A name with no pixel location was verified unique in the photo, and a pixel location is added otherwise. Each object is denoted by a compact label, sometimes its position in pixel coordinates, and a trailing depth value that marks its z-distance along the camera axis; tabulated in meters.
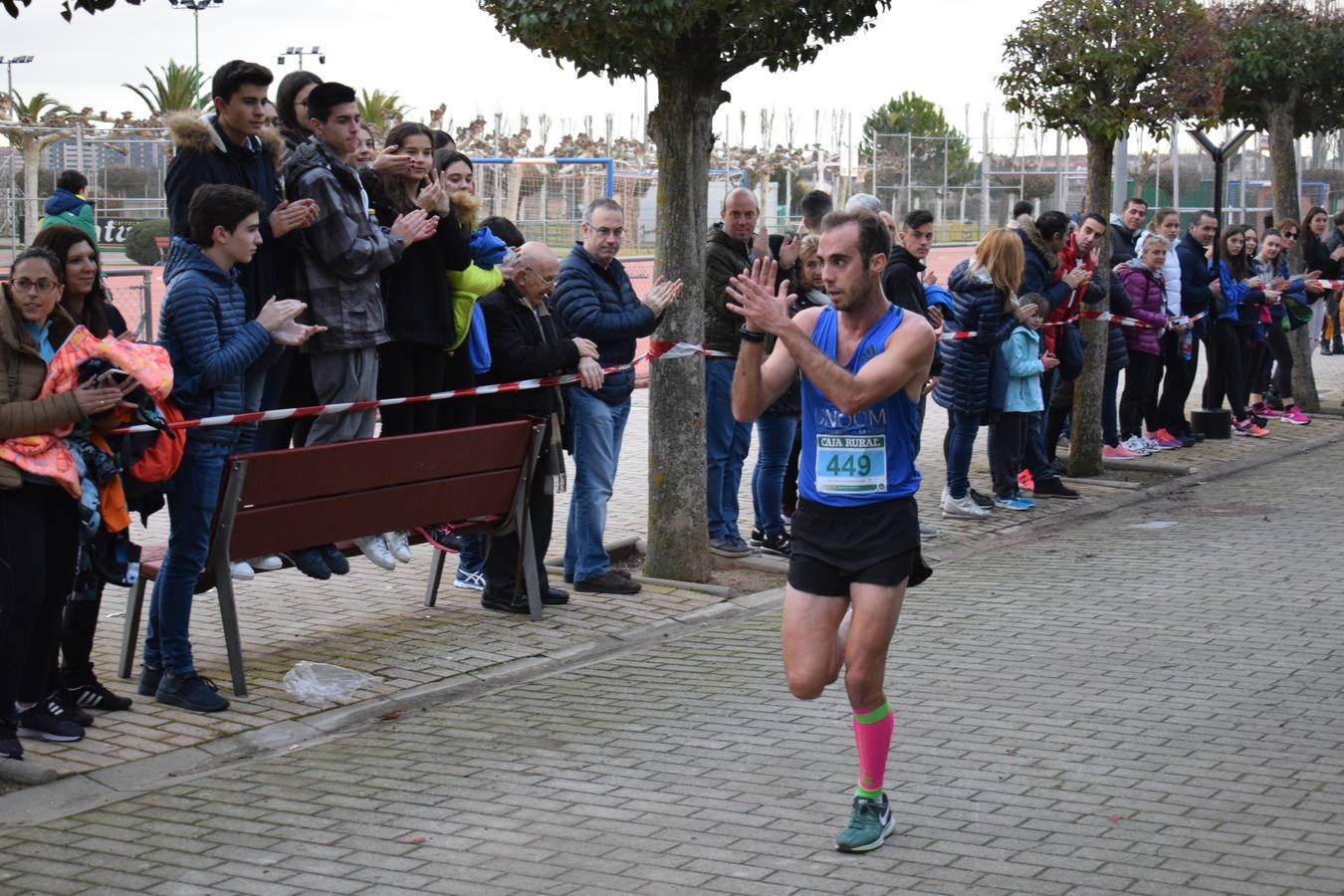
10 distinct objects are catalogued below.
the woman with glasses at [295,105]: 8.44
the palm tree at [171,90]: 65.81
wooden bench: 7.00
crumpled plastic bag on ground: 7.07
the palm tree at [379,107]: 56.12
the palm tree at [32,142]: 28.48
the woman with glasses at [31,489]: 5.93
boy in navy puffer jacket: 6.71
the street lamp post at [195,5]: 32.32
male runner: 5.32
